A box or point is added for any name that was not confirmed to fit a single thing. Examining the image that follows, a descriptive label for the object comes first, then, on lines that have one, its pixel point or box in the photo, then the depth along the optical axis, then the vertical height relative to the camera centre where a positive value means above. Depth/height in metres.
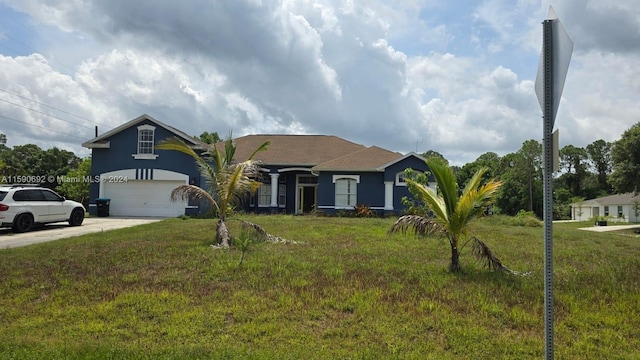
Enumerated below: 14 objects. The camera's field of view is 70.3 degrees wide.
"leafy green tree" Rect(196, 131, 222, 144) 41.66 +5.83
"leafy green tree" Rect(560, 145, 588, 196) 73.66 +6.22
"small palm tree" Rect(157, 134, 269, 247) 12.11 +0.47
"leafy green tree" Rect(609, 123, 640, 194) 33.66 +3.36
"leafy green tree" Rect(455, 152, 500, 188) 58.81 +5.57
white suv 14.73 -0.41
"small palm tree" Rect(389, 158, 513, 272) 8.05 -0.10
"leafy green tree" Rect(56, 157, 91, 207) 36.06 +0.93
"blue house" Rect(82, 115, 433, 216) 24.61 +1.43
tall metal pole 3.32 +0.24
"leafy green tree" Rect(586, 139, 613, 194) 73.64 +8.05
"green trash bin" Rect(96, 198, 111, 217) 23.62 -0.46
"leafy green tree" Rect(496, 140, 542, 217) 60.38 +2.80
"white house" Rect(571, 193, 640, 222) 53.28 -0.29
